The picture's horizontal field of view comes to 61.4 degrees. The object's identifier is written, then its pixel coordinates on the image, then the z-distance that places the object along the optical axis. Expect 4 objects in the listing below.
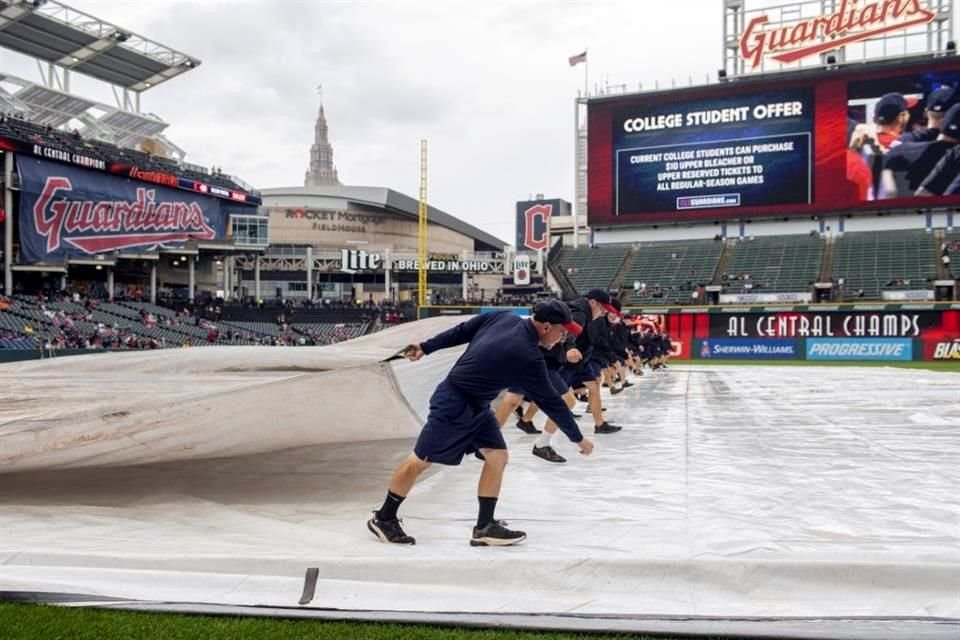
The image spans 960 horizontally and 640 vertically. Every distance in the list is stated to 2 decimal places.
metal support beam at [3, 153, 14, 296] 37.50
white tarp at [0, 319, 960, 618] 4.03
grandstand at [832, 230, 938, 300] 41.91
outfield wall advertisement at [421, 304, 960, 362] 38.25
